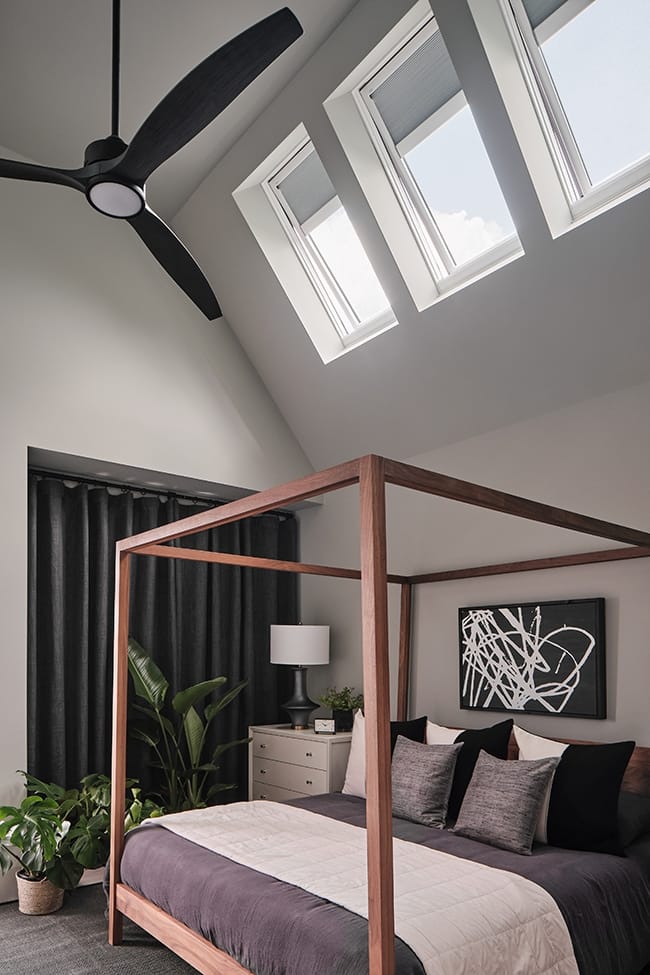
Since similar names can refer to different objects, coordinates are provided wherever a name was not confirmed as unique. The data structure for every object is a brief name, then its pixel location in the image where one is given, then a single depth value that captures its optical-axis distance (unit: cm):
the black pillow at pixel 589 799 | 315
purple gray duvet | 232
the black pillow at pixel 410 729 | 425
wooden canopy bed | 205
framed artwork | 390
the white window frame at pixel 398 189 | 397
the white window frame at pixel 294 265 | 474
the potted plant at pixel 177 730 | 468
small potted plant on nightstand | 498
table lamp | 510
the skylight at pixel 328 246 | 466
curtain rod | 473
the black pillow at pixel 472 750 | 373
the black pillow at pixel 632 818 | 317
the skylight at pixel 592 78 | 333
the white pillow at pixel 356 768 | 417
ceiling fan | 215
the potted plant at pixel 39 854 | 364
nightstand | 466
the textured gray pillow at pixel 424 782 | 361
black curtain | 455
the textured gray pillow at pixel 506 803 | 316
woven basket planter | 373
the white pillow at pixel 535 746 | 359
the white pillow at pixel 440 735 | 410
